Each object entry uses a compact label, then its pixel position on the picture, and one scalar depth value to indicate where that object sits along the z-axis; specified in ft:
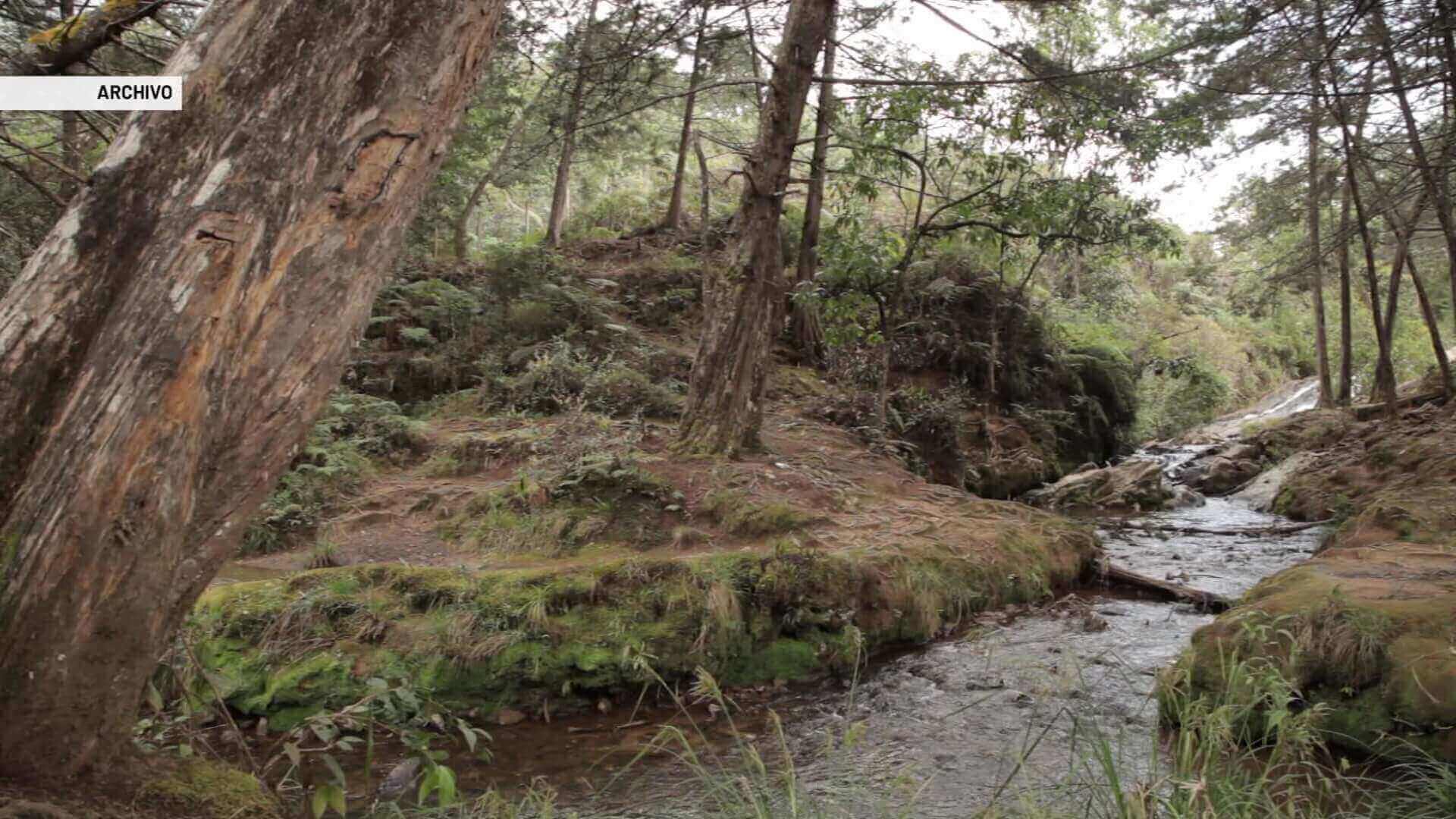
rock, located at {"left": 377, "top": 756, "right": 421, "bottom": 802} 11.01
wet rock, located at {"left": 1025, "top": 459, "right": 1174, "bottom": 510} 39.52
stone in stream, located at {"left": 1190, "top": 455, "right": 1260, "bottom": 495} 46.95
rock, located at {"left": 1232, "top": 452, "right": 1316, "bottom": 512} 40.46
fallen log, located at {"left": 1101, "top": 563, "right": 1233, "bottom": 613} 21.02
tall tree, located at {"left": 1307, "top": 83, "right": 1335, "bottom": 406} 40.27
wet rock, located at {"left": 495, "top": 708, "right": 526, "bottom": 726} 14.74
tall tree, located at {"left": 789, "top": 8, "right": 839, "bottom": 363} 43.19
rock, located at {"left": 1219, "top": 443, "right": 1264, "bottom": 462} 50.27
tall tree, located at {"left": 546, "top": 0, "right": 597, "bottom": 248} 28.35
